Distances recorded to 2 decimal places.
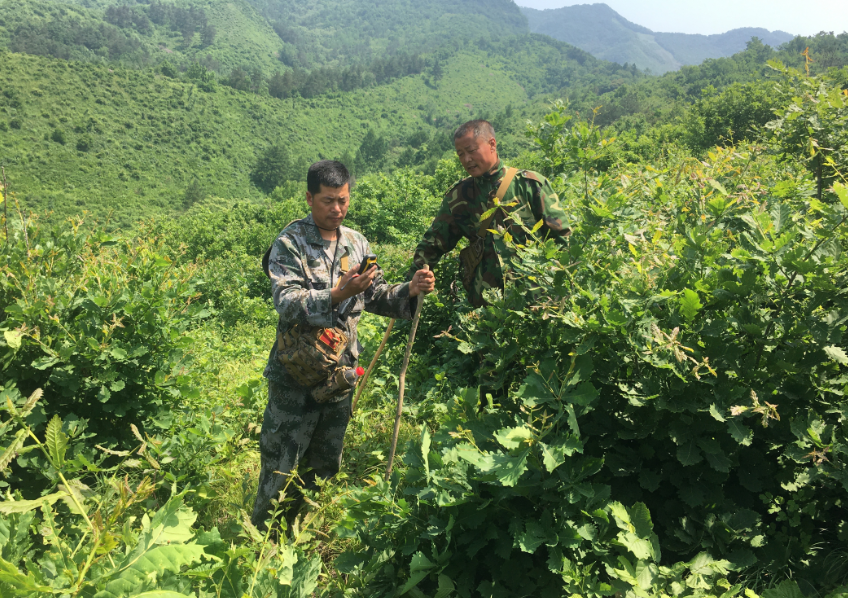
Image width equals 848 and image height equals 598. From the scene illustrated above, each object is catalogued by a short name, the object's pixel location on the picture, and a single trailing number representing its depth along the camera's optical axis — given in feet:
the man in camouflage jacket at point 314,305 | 8.25
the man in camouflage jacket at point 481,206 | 11.09
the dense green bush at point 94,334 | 9.86
